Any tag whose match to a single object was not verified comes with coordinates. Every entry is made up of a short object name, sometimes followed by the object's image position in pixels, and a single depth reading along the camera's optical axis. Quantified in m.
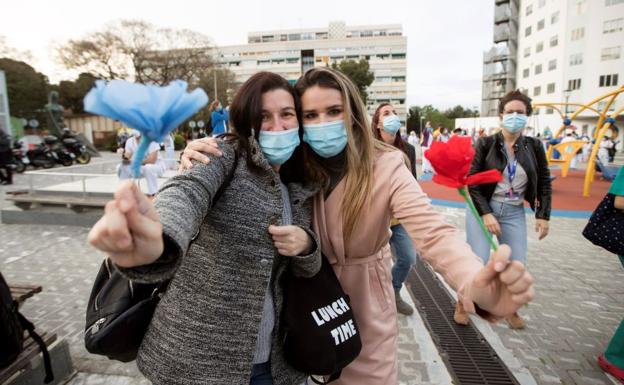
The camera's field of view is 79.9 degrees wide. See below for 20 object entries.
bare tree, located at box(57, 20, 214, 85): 30.19
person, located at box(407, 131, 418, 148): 21.18
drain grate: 2.76
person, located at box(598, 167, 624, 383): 2.71
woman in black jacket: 3.15
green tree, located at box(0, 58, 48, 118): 31.52
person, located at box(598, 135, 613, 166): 16.21
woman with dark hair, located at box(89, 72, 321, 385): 1.22
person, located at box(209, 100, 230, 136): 8.16
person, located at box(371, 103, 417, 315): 3.53
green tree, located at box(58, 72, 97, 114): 33.62
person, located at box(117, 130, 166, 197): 6.01
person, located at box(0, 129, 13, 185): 11.71
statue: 22.41
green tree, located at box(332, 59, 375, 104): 47.28
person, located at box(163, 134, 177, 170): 11.06
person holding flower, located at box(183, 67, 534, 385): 1.48
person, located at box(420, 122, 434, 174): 15.78
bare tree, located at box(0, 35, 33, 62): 29.93
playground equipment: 10.14
